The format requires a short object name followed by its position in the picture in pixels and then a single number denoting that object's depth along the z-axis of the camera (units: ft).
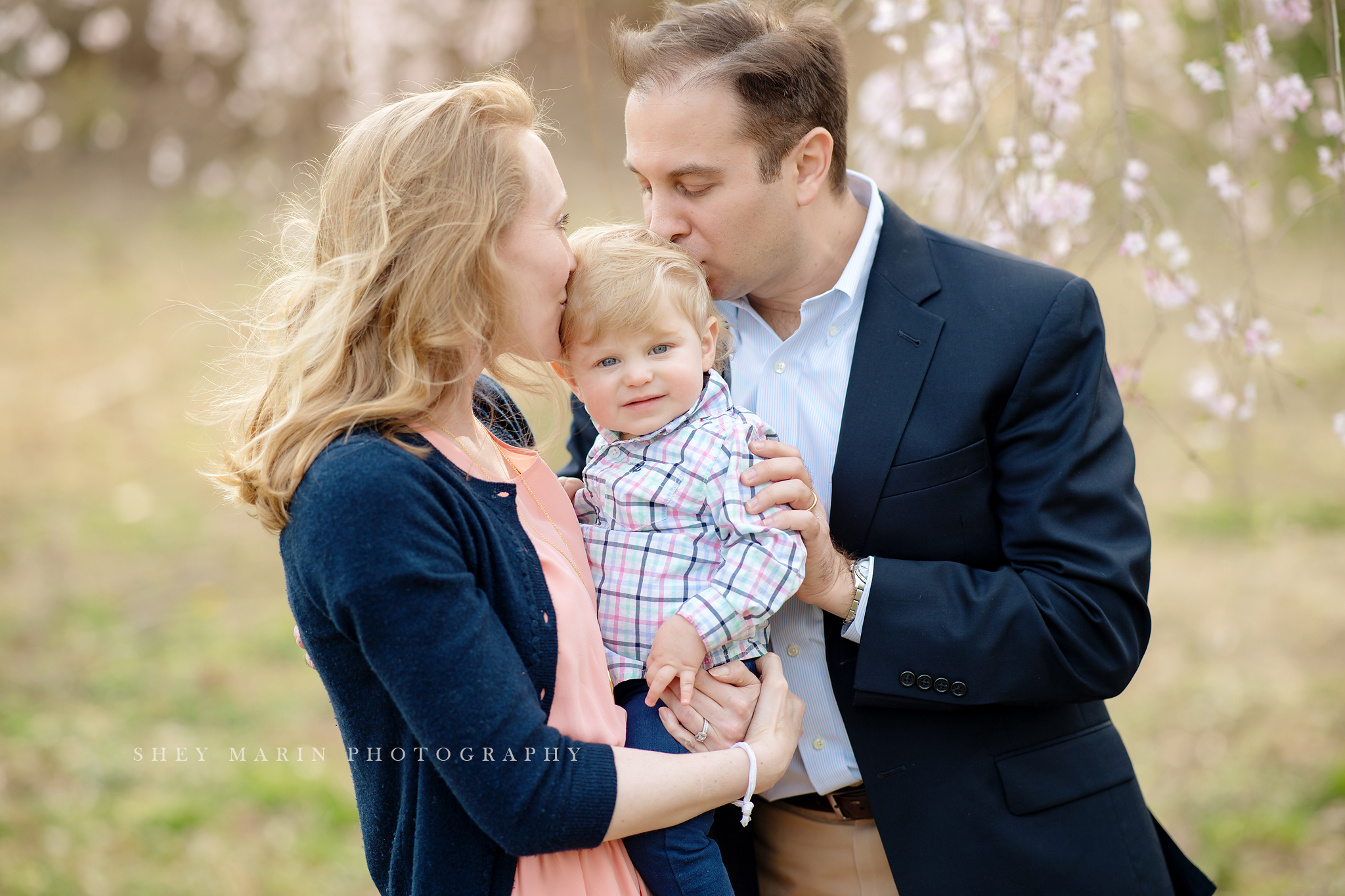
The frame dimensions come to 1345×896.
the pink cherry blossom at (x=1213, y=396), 8.64
